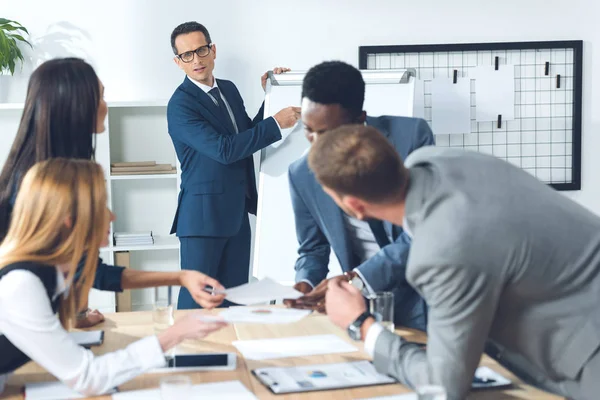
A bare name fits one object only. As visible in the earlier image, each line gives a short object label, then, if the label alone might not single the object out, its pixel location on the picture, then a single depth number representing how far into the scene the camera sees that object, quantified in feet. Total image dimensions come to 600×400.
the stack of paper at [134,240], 13.43
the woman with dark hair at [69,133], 6.44
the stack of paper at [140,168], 13.34
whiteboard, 11.62
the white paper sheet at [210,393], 5.02
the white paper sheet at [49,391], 5.09
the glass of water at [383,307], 5.83
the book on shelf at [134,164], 13.37
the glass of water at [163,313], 6.11
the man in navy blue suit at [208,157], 11.45
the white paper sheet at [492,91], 14.10
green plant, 12.37
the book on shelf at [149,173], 13.30
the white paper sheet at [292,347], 6.00
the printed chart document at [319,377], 5.15
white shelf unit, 13.92
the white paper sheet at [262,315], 5.67
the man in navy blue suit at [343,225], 6.80
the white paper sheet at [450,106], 13.92
